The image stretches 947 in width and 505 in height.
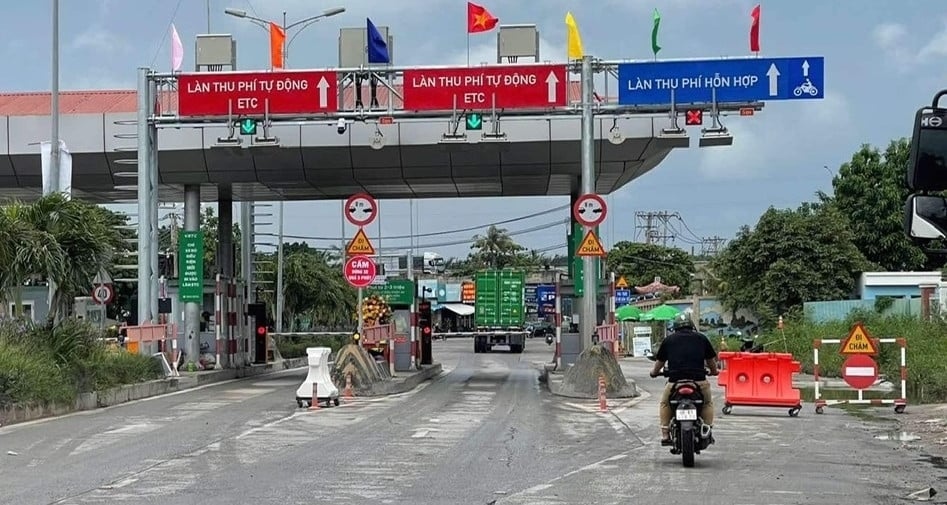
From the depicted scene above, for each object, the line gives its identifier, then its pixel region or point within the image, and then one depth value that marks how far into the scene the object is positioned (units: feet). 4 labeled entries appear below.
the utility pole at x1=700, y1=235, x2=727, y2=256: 404.98
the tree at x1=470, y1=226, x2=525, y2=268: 345.16
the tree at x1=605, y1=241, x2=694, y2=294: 321.93
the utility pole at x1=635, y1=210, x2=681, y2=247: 372.97
